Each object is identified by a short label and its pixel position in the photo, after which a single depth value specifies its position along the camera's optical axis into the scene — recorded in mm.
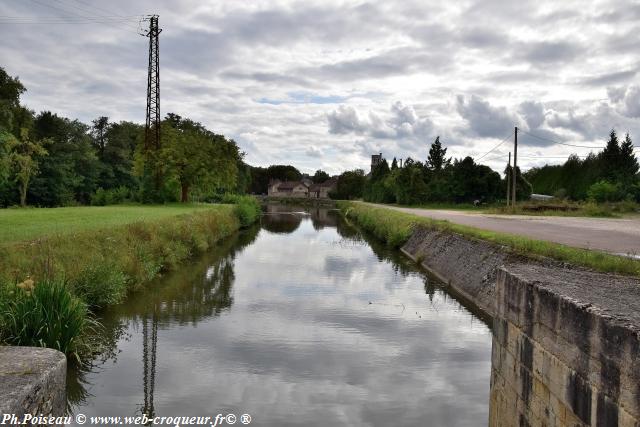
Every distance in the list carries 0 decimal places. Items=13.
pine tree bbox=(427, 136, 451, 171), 75750
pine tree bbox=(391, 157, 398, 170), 84900
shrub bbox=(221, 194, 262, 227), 41594
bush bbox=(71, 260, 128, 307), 12125
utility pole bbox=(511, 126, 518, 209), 39578
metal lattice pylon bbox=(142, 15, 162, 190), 44906
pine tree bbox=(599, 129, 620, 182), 50425
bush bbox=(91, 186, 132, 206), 42688
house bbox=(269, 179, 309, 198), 142125
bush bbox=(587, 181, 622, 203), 41688
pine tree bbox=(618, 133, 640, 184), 50981
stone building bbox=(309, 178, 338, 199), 143750
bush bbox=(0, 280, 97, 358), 8172
